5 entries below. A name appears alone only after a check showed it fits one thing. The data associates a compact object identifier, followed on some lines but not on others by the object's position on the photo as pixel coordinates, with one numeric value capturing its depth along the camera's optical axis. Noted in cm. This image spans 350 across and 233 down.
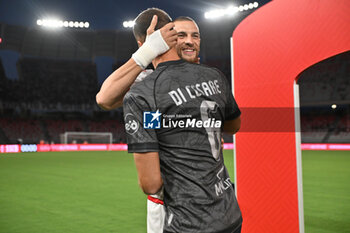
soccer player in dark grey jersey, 156
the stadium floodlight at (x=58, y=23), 4044
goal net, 3769
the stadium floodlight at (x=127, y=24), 4296
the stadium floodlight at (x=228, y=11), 3716
